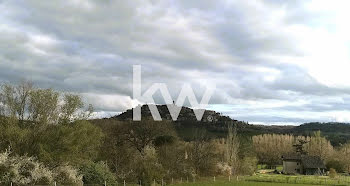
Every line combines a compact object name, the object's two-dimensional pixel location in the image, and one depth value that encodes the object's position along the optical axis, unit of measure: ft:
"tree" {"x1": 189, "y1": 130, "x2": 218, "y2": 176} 203.17
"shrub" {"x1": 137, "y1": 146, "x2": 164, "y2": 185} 131.13
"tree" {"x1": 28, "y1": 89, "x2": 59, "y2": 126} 103.45
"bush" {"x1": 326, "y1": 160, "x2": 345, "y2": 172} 307.41
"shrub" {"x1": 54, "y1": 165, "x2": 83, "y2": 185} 102.92
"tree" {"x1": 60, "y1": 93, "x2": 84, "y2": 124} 108.17
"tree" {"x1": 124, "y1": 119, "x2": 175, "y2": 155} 209.46
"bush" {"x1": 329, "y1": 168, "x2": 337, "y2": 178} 238.31
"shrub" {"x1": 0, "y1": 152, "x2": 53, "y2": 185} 90.74
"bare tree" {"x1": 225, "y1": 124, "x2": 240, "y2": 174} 232.53
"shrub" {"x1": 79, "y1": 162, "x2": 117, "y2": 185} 113.29
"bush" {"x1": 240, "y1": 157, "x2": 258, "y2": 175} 237.45
